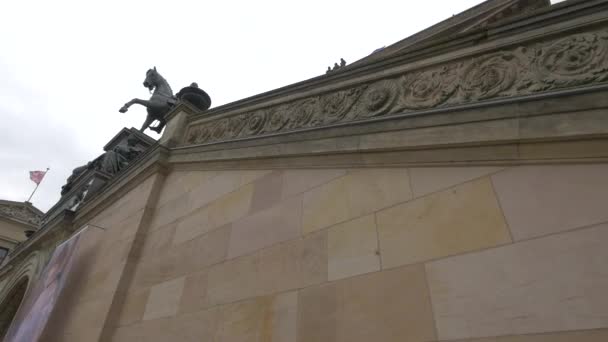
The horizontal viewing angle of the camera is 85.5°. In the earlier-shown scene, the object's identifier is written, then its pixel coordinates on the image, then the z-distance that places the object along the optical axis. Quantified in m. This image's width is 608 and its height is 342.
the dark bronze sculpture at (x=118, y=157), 10.09
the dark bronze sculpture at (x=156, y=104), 11.07
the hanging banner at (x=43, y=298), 6.07
